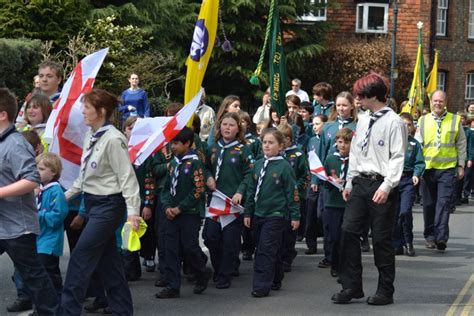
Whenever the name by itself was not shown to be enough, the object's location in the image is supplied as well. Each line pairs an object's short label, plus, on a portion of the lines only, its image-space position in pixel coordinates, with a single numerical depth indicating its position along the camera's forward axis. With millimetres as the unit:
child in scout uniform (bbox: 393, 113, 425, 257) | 13352
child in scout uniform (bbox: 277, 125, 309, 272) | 11852
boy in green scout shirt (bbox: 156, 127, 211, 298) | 10039
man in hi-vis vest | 14430
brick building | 40781
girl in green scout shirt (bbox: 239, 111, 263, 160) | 12273
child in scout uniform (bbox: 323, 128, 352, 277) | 11648
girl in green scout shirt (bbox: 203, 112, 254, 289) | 10836
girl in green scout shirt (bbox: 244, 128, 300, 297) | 10219
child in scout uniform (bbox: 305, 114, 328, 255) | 13500
